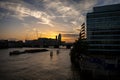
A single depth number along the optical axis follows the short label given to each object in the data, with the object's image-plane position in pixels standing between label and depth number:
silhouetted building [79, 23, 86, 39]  59.96
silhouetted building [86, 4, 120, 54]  41.00
